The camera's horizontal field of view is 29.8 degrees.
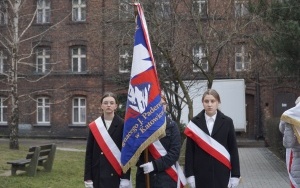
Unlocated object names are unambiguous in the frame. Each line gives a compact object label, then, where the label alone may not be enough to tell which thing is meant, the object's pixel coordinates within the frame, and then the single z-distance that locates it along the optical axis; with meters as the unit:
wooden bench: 14.20
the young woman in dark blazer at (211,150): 6.58
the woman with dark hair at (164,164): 6.51
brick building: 34.09
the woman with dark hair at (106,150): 6.82
